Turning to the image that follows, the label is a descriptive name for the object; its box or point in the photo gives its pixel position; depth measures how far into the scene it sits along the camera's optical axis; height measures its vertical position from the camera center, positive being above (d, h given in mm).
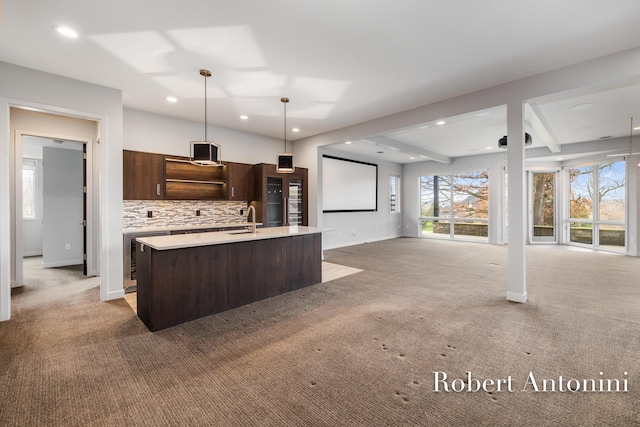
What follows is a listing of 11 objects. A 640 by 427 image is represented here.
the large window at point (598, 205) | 7098 +120
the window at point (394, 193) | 10414 +689
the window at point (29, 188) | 7191 +692
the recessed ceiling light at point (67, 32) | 2578 +1690
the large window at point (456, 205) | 9219 +203
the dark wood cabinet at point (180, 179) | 4480 +625
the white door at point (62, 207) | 5707 +159
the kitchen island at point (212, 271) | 2852 -672
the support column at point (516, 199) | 3521 +144
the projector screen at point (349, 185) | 7934 +807
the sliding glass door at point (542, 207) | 8633 +101
